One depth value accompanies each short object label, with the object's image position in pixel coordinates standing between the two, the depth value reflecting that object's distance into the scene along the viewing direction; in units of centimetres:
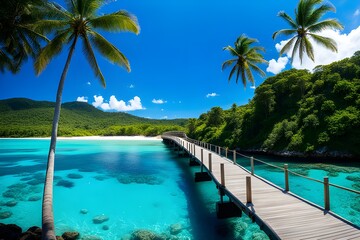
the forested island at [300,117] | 2098
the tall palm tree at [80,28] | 830
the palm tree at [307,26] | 1738
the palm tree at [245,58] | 2214
